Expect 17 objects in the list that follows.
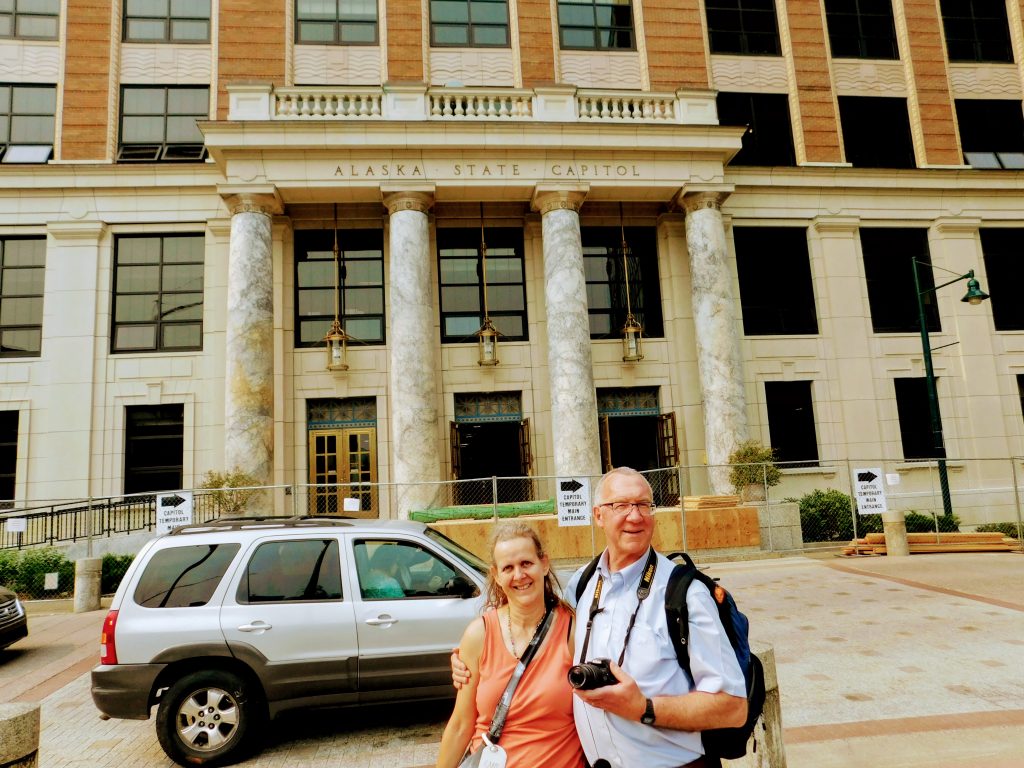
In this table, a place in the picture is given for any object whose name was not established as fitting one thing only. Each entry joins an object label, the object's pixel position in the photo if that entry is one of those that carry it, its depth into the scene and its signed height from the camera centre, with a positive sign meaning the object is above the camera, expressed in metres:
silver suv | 5.11 -1.15
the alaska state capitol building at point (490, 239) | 17.53 +7.24
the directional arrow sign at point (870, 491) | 14.22 -0.74
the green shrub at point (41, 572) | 12.97 -1.52
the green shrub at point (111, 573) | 13.05 -1.60
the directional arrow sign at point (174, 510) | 12.85 -0.38
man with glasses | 2.00 -0.63
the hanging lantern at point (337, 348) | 18.52 +3.89
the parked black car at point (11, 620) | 8.59 -1.64
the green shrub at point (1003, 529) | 17.83 -2.13
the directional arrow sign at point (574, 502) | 13.38 -0.63
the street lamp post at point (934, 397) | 16.44 +1.61
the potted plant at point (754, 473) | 15.84 -0.24
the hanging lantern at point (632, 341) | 19.52 +3.88
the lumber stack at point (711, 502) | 15.24 -0.88
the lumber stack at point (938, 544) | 14.78 -2.06
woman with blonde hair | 2.39 -0.75
